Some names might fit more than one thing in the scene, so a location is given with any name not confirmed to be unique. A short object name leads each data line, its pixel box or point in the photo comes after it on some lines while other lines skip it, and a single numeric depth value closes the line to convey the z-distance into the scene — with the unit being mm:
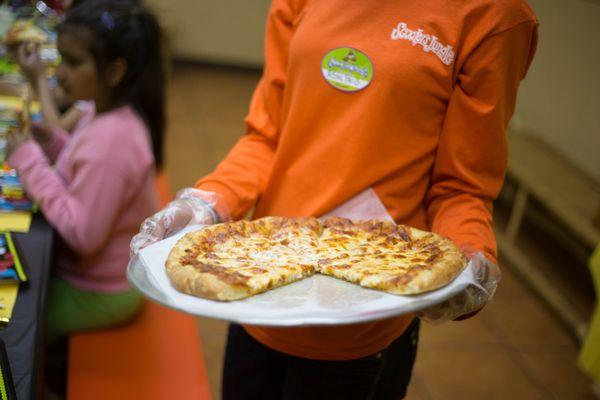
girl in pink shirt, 1750
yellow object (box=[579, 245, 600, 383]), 2141
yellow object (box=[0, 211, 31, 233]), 1591
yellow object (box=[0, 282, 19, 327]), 1234
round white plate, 932
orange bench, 1654
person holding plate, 1141
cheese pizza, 1024
